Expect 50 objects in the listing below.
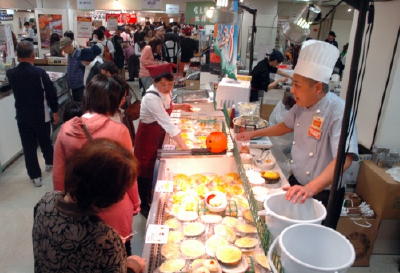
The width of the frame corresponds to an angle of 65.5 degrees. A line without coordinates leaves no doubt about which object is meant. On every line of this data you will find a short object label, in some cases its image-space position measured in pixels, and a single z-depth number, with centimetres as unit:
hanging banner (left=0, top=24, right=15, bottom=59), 616
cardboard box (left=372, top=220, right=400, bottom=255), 335
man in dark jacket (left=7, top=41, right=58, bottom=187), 412
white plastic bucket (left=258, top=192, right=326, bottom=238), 147
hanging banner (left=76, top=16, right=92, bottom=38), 985
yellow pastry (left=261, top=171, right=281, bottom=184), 240
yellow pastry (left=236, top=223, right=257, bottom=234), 194
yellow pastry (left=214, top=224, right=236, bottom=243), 189
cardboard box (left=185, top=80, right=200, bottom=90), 651
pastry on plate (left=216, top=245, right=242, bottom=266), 166
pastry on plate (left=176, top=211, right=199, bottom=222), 206
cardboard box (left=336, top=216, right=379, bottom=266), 324
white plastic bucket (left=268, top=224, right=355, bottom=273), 129
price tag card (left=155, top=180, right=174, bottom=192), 226
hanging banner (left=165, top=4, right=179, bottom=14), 1355
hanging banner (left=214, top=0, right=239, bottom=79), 389
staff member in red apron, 325
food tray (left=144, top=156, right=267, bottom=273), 195
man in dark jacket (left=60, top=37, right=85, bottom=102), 615
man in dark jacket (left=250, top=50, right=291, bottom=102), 654
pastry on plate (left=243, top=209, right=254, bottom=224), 205
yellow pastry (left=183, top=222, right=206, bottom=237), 193
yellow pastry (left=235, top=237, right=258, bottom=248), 180
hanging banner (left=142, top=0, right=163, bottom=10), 1267
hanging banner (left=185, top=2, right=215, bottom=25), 679
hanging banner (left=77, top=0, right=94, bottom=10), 1106
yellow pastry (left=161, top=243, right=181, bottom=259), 174
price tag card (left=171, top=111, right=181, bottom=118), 405
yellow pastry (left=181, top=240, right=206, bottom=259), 176
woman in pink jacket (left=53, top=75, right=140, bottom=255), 216
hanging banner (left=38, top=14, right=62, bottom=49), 1038
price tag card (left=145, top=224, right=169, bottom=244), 176
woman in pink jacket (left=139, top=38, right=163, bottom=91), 781
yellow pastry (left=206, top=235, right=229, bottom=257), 178
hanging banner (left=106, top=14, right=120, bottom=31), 1219
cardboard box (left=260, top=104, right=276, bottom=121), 735
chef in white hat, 209
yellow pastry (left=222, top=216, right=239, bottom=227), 203
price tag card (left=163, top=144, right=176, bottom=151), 302
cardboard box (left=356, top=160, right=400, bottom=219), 313
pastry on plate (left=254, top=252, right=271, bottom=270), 163
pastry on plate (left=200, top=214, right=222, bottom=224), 205
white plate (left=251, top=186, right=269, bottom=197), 224
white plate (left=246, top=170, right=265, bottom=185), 238
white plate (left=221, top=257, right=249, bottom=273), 163
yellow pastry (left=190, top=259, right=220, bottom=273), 161
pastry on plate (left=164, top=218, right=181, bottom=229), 201
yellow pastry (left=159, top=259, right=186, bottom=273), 162
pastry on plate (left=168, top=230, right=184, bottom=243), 188
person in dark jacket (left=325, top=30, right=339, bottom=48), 995
